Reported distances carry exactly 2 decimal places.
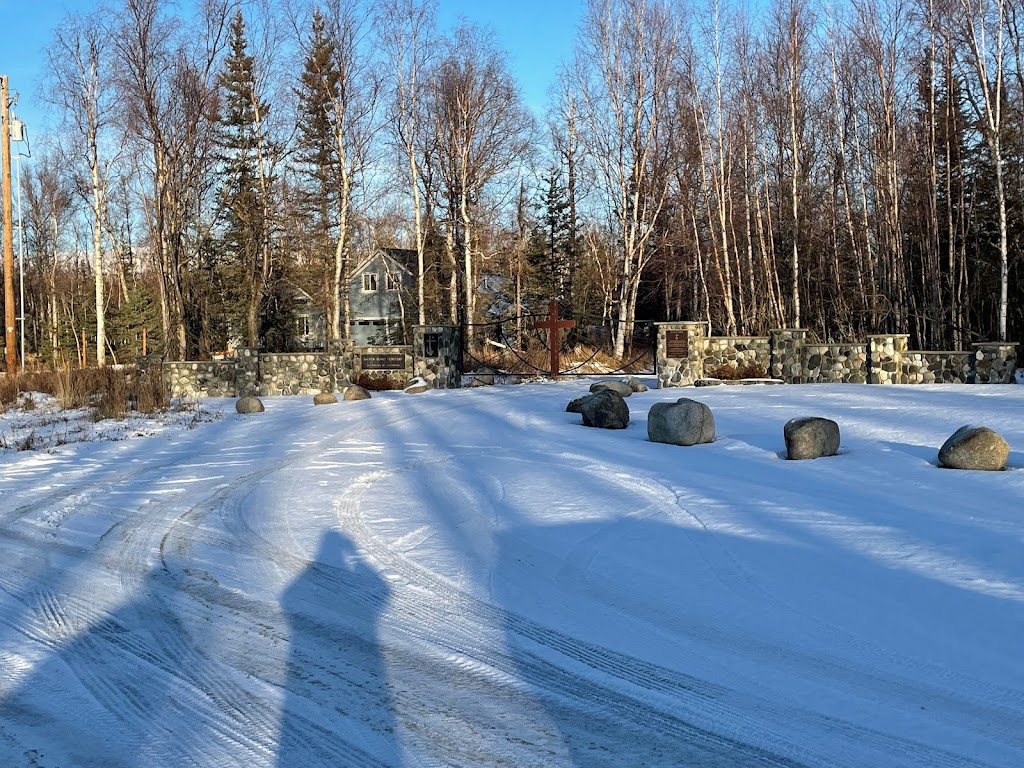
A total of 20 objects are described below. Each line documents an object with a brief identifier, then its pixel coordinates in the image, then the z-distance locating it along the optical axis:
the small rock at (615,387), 14.45
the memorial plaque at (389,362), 20.12
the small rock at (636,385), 16.93
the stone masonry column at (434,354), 19.84
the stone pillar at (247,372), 19.59
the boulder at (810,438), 8.58
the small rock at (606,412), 11.51
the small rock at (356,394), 17.45
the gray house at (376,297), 44.34
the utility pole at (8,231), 20.67
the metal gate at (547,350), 24.50
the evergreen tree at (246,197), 29.66
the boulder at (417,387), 18.75
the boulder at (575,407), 13.24
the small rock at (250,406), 15.83
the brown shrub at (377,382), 19.80
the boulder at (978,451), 7.50
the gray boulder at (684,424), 9.80
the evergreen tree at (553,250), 38.44
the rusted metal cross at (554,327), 21.44
